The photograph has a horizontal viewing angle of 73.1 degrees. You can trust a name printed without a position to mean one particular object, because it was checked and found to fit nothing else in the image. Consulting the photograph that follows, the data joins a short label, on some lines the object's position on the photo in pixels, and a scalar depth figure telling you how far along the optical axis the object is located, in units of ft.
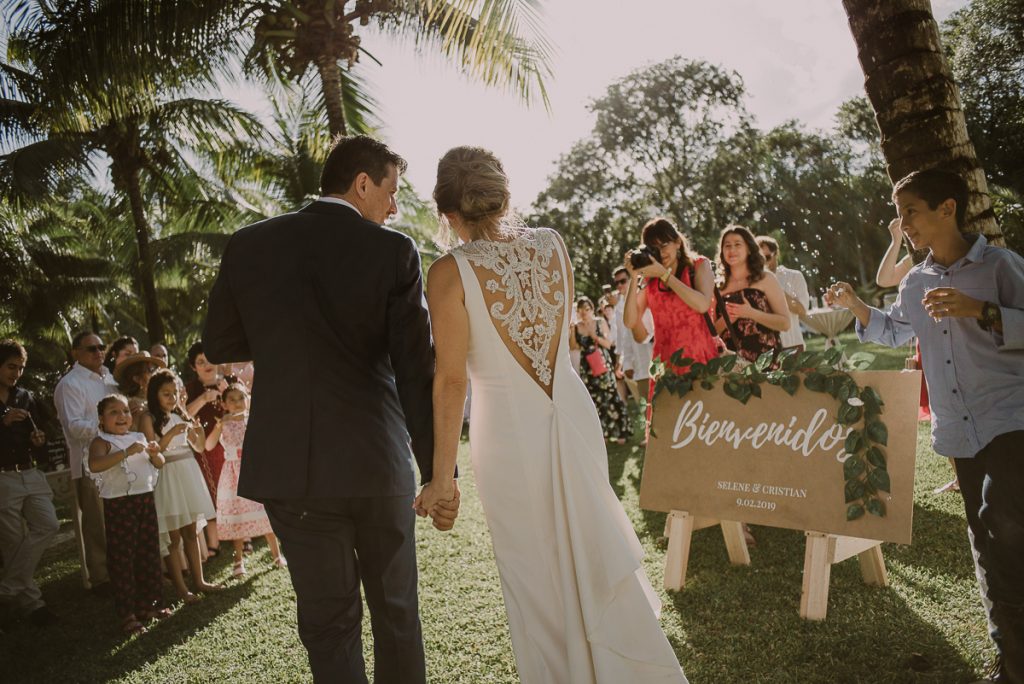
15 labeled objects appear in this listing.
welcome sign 11.25
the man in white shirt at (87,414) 19.79
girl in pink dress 19.19
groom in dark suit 7.80
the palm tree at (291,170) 40.68
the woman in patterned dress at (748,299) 16.52
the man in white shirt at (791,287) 20.33
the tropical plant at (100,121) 25.86
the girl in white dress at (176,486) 17.71
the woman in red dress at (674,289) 15.44
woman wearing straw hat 19.89
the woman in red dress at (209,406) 21.07
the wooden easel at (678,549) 13.57
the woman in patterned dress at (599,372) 32.07
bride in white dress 8.55
